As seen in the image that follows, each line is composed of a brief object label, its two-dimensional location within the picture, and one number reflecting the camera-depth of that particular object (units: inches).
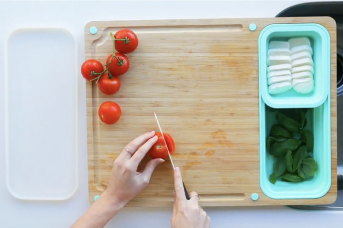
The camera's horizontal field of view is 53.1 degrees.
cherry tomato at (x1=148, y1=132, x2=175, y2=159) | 42.0
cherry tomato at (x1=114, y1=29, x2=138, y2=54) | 40.8
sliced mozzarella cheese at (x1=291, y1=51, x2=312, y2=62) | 43.2
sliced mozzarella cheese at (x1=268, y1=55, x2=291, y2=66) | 43.3
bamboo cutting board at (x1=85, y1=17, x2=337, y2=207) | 43.2
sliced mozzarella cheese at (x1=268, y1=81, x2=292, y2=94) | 43.0
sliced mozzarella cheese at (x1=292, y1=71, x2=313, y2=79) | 43.0
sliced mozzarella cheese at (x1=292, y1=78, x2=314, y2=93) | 43.0
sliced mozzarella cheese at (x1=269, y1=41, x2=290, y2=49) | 44.1
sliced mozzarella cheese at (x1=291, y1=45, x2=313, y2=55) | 43.4
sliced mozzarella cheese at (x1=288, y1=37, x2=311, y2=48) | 43.8
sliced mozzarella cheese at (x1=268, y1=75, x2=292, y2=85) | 43.1
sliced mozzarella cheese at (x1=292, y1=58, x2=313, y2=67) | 43.0
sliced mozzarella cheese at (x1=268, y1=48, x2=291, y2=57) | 43.7
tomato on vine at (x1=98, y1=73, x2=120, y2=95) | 41.5
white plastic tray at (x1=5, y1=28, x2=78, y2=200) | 45.1
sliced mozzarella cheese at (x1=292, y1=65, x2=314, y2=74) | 42.9
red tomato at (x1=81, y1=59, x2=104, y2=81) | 41.2
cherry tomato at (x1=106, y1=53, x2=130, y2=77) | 41.2
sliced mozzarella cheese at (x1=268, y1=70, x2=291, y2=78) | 43.1
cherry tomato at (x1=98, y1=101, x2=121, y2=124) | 41.6
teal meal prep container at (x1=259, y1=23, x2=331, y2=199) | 42.9
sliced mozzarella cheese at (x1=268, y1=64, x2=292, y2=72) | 43.1
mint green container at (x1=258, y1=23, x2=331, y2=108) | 42.8
